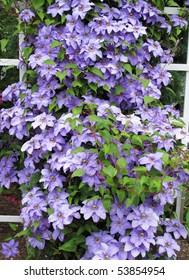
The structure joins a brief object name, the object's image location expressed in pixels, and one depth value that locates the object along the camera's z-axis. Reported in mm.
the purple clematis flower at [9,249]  2467
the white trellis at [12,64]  2504
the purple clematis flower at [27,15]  2336
